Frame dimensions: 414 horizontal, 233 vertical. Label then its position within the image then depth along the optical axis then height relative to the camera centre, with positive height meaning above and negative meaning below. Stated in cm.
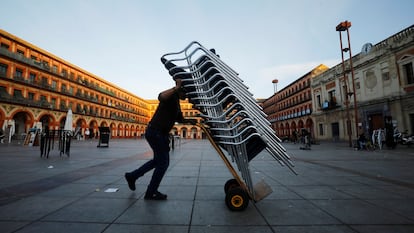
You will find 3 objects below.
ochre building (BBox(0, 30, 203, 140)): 2584 +705
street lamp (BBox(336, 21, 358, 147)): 1728 +888
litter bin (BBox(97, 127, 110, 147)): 1501 -11
